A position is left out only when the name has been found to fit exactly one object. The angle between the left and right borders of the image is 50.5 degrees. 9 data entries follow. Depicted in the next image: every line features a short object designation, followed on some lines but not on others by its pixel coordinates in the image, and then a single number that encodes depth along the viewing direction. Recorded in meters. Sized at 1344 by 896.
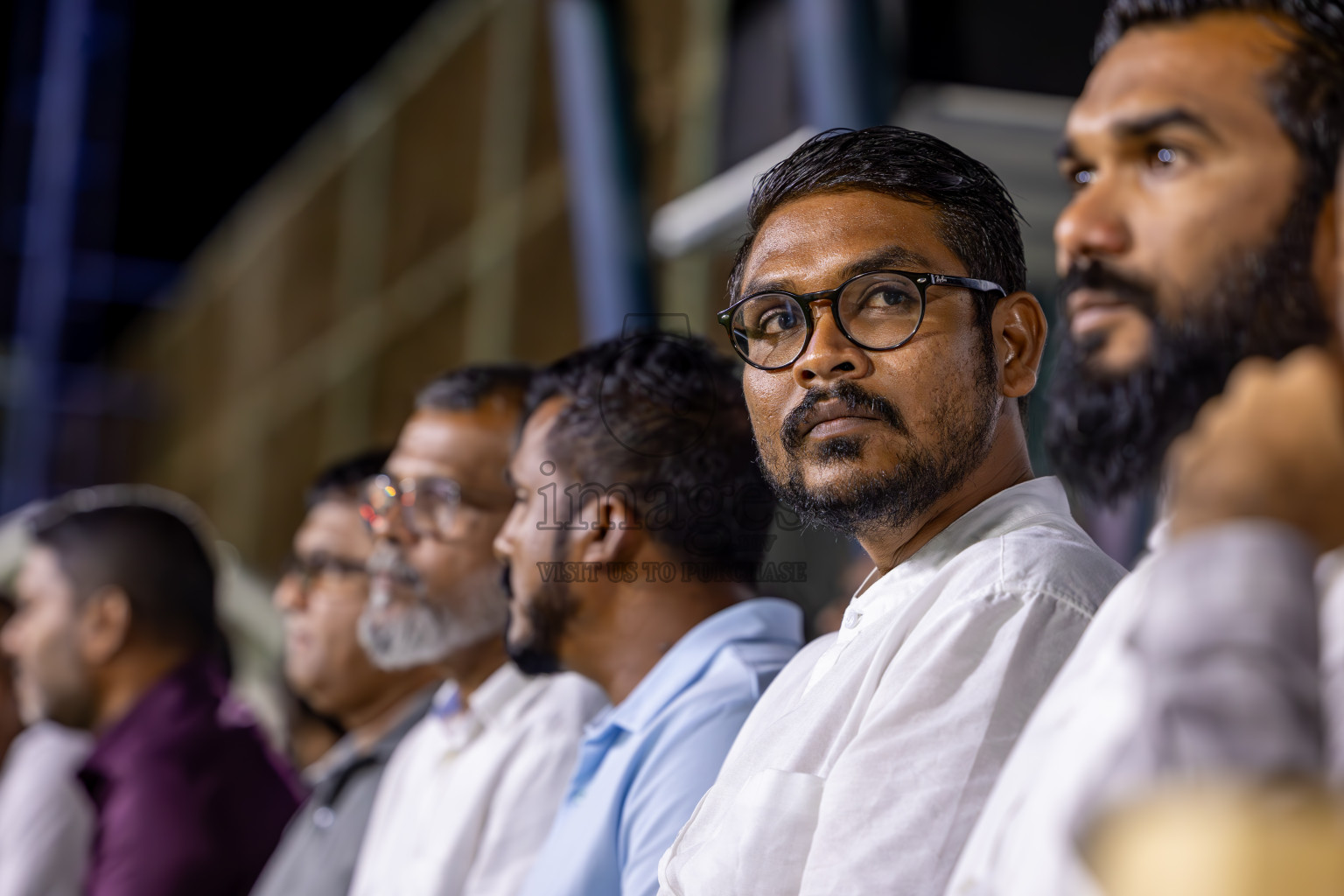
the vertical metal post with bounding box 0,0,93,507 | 11.30
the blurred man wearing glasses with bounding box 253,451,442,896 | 3.16
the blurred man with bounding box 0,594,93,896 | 3.30
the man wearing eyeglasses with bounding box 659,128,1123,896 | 1.34
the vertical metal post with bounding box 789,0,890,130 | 3.51
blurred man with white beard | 2.62
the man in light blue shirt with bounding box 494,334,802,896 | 2.11
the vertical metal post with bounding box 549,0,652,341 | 4.98
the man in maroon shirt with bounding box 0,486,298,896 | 3.26
